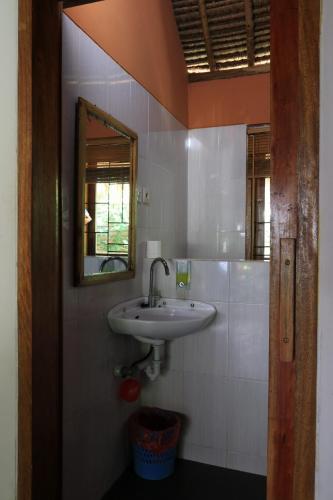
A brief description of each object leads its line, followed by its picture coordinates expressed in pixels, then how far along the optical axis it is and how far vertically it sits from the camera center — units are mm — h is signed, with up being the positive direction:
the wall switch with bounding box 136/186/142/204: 2234 +255
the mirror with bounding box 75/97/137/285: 1662 +203
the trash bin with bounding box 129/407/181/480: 2051 -1197
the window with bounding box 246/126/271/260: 3195 +370
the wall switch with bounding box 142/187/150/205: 2334 +258
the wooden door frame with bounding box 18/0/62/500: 990 -27
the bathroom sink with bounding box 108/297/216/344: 1862 -449
